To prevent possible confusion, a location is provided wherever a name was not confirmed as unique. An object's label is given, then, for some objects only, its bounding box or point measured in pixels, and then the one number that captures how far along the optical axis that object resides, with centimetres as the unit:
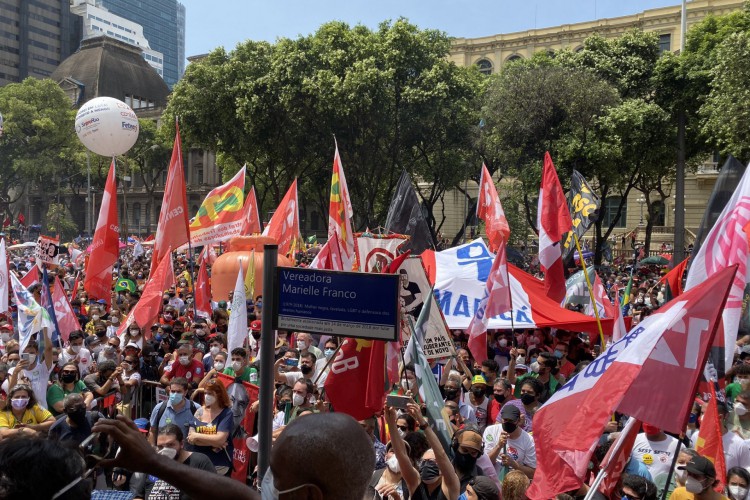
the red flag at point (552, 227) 1026
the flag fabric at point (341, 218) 1106
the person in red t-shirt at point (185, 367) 870
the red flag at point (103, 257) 1275
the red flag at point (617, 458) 429
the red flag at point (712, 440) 516
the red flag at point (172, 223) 1220
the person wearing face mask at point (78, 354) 912
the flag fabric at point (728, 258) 610
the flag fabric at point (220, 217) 1625
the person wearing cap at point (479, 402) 724
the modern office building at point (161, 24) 16562
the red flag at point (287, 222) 1786
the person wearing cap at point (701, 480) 439
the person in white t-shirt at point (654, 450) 540
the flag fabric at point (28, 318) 844
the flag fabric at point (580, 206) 1242
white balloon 1605
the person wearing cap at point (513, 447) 557
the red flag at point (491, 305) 895
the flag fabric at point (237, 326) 919
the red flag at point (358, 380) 556
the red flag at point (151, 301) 1100
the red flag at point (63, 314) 1065
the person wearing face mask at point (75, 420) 570
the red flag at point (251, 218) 2038
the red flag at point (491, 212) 1186
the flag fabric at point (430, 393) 523
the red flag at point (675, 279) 1083
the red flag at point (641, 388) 419
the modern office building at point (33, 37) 8712
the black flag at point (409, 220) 1318
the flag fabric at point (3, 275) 1150
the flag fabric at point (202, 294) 1381
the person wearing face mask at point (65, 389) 725
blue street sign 362
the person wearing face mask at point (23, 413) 631
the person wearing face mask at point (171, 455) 491
